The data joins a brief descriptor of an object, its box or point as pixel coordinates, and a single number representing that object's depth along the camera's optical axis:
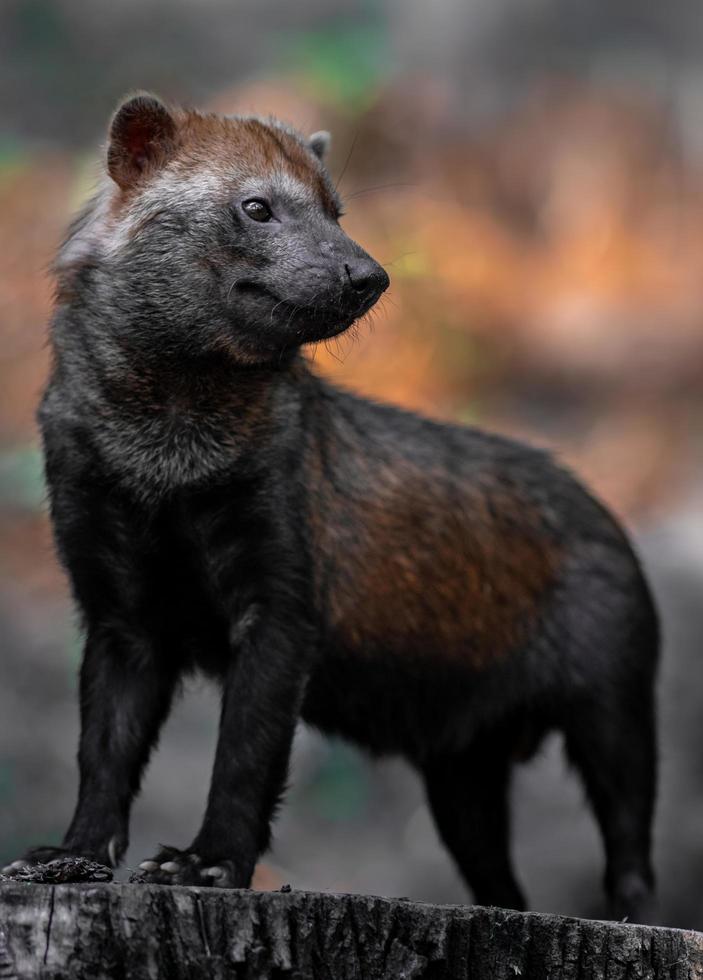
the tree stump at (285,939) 5.06
